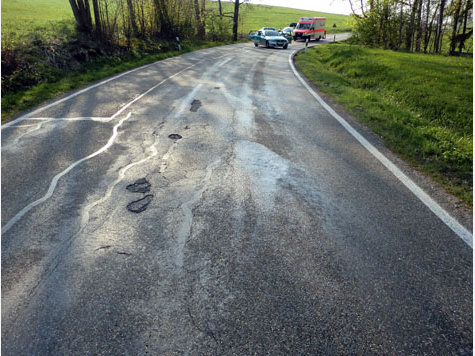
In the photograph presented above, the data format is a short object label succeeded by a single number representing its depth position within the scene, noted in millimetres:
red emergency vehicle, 34594
